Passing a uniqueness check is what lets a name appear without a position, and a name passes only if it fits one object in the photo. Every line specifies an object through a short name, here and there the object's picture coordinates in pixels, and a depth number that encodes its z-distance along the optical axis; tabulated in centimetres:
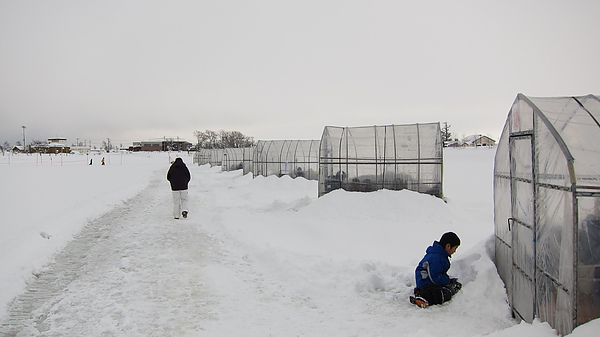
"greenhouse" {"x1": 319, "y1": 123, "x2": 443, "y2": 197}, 1411
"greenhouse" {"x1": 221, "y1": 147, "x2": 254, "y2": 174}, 3941
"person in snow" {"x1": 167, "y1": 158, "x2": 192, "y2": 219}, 1229
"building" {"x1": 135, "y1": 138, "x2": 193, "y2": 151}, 14425
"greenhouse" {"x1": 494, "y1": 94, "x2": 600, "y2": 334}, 346
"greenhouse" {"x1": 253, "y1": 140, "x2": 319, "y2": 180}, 2409
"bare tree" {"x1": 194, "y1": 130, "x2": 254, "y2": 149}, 11406
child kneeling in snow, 531
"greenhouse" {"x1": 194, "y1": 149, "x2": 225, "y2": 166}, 4974
